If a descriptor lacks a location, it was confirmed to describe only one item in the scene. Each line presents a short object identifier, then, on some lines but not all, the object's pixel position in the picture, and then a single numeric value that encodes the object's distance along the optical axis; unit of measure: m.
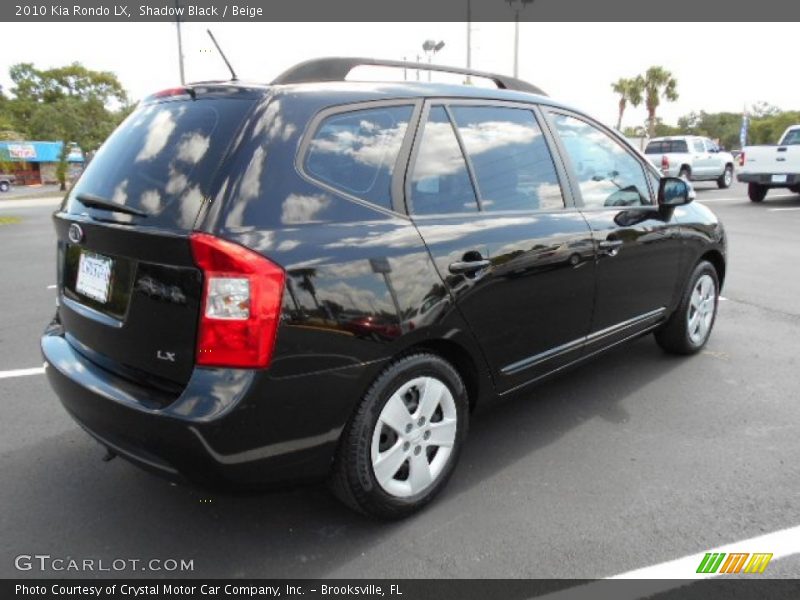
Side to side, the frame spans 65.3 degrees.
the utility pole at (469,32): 25.66
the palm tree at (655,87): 50.56
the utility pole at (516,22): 26.75
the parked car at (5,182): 36.37
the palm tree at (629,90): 51.78
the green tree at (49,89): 55.54
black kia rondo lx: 2.09
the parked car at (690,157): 21.14
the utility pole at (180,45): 19.05
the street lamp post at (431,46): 32.19
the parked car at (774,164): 15.38
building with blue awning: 45.00
